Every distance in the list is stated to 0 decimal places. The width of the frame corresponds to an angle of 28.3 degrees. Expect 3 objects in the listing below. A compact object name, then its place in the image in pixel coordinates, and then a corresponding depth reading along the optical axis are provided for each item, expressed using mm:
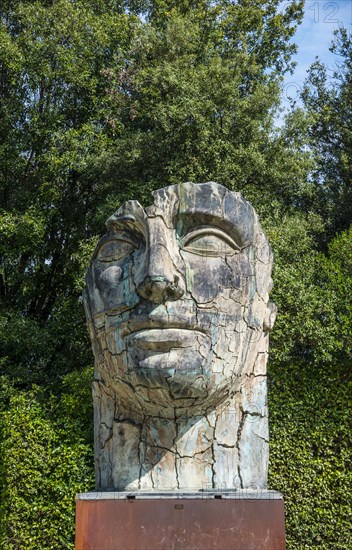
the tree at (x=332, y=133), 13227
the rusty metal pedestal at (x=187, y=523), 3801
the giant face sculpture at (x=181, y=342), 4105
